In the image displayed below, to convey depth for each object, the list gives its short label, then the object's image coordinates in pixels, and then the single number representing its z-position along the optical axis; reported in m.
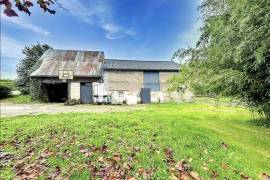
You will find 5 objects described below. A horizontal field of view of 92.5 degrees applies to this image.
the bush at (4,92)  16.91
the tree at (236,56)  3.30
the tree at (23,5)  0.99
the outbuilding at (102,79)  12.64
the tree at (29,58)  17.03
